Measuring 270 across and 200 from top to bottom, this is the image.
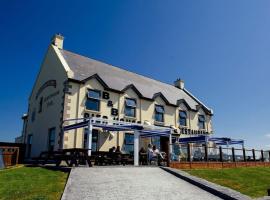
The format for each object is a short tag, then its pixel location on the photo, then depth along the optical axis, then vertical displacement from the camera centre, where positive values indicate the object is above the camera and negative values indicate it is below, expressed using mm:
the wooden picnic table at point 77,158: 10672 -763
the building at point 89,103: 14719 +3434
